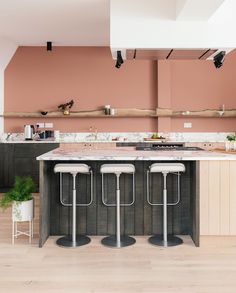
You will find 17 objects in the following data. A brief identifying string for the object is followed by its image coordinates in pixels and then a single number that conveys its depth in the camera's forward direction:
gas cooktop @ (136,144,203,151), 4.02
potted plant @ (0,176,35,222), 3.36
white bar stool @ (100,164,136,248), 3.16
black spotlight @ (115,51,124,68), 4.05
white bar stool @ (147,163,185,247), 3.16
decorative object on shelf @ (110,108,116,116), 6.31
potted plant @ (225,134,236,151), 3.74
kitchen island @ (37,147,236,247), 3.50
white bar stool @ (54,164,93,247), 3.16
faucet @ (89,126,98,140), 6.52
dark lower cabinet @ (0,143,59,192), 5.93
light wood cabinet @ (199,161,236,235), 3.39
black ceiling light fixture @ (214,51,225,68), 4.06
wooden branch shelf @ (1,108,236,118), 6.29
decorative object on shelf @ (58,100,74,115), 6.32
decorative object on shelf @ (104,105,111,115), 6.32
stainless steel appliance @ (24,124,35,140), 6.19
